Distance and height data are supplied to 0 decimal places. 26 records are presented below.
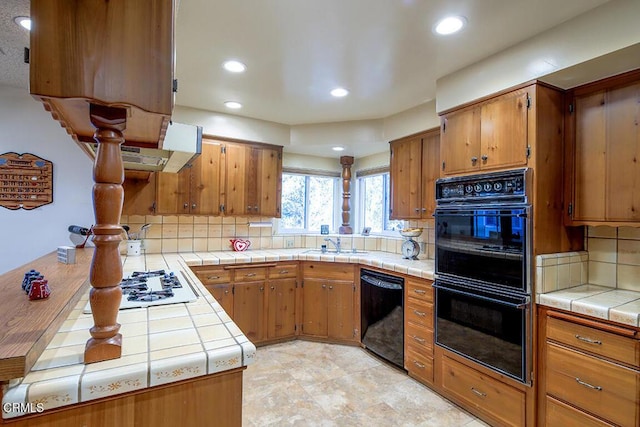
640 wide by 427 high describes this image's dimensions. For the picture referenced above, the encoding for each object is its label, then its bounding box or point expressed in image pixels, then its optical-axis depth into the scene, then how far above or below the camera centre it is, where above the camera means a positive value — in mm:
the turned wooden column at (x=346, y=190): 4422 +371
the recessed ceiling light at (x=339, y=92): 2871 +1119
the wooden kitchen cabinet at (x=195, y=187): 3271 +295
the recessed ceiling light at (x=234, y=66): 2418 +1125
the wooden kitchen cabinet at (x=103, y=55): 746 +387
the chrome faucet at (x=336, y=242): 3943 -303
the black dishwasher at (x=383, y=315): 2920 -907
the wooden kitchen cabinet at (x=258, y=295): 3176 -793
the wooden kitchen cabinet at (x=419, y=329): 2629 -920
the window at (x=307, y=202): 4352 +209
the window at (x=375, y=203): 4164 +194
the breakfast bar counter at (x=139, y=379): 799 -430
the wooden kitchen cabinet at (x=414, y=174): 3125 +443
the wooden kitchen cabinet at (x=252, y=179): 3588 +420
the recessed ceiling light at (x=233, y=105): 3216 +1115
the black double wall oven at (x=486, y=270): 2012 -347
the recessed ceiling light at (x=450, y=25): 1836 +1112
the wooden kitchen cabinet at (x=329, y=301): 3428 -884
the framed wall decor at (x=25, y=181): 2854 +299
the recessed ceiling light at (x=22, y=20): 1945 +1162
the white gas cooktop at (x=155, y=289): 1529 -399
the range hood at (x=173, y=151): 1789 +379
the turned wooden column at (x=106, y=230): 876 -40
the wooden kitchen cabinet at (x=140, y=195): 3174 +199
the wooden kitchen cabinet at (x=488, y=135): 2082 +583
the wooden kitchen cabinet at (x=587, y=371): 1621 -805
